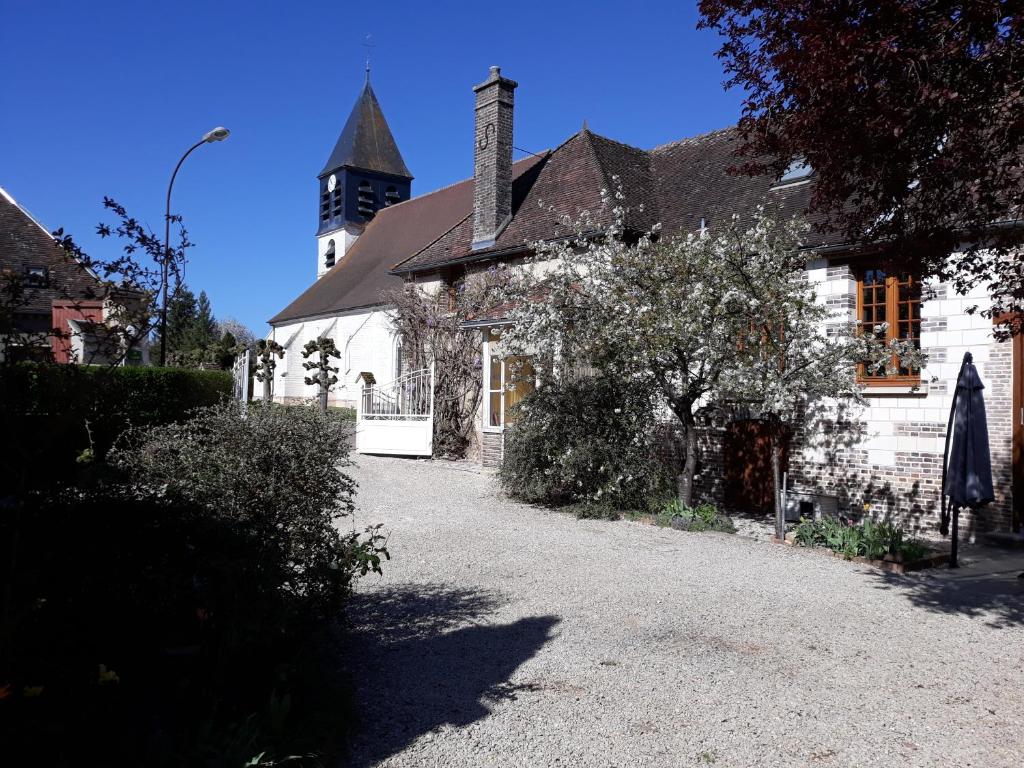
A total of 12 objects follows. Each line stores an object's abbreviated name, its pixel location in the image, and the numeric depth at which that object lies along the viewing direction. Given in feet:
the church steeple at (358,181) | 120.47
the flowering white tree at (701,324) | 30.04
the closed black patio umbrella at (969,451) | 26.91
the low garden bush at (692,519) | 32.50
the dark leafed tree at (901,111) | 13.84
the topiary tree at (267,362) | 88.02
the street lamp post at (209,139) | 47.83
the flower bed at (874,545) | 26.35
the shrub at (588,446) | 35.45
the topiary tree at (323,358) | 71.05
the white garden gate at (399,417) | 55.98
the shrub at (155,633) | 9.66
